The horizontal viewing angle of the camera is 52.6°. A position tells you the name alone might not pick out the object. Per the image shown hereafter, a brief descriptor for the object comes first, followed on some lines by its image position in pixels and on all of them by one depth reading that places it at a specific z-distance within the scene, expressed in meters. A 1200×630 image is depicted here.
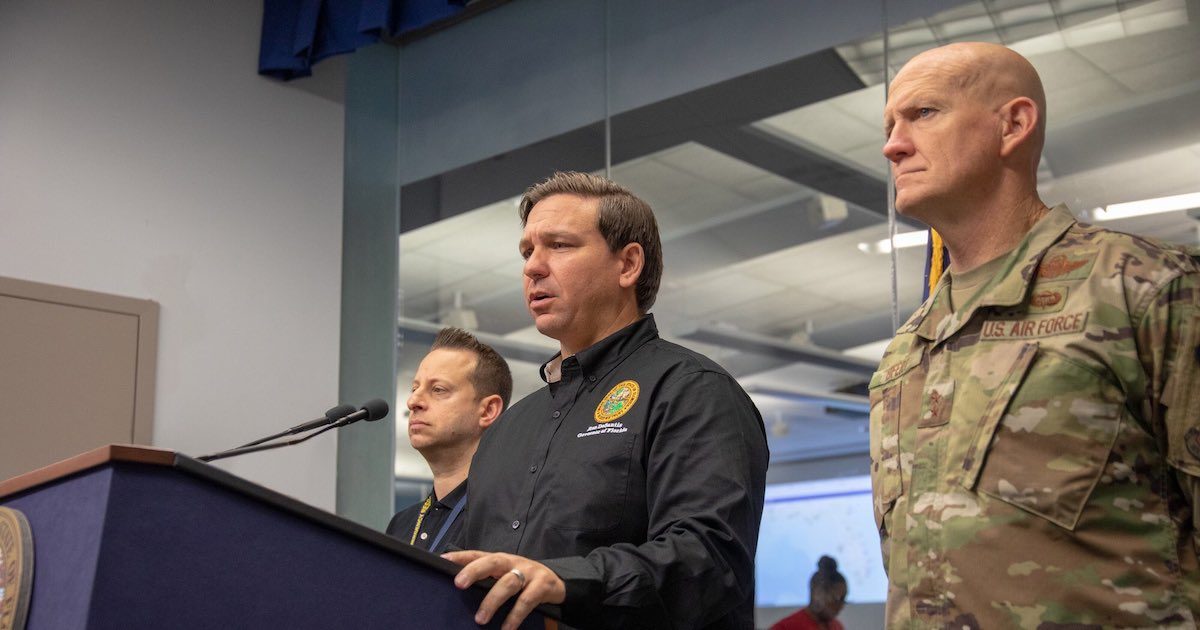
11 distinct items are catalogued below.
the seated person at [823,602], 3.71
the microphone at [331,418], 2.06
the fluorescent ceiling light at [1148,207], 3.03
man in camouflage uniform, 1.27
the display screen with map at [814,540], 3.60
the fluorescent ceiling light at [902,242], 3.52
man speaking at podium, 1.43
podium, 1.08
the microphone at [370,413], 2.12
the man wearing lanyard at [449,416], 2.79
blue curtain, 4.59
